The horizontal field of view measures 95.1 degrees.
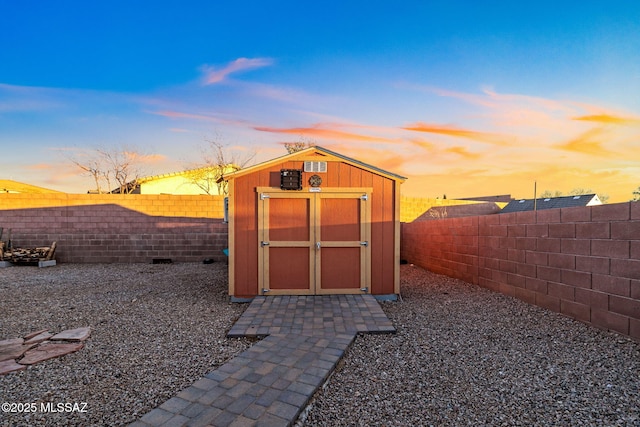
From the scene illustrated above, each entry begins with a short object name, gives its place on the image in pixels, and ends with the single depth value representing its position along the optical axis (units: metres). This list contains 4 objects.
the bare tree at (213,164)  18.98
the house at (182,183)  18.09
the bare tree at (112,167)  17.80
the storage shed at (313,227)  5.19
